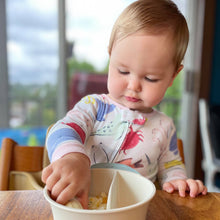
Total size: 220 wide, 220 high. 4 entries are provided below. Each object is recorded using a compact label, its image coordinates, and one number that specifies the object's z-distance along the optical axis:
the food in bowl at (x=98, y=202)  0.43
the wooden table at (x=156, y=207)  0.46
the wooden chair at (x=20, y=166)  0.76
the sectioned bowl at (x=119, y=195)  0.31
